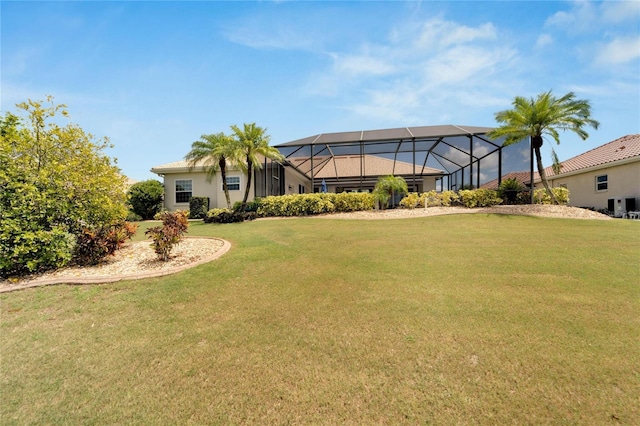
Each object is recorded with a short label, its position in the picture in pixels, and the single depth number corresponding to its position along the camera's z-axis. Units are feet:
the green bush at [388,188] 48.29
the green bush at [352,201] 49.32
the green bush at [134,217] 56.85
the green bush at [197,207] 58.59
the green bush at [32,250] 18.12
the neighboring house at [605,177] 48.32
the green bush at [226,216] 47.50
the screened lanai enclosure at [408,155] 52.65
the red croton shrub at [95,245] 21.39
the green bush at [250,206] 51.24
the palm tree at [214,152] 49.93
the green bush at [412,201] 48.34
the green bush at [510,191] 48.21
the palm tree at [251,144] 49.57
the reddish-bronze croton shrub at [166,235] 21.48
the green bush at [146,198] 58.23
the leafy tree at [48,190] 18.69
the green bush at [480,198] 47.16
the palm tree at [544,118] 44.09
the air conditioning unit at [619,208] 47.87
